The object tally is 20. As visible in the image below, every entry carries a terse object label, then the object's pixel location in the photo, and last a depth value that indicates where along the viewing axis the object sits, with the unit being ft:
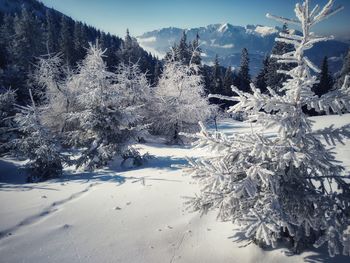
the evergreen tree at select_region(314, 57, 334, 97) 149.76
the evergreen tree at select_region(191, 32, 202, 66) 106.79
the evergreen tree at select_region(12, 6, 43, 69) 140.77
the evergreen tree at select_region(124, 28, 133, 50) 191.01
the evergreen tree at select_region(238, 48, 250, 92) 174.50
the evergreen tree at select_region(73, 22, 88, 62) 169.59
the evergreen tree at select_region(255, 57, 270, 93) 170.30
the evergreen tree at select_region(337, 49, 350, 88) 141.43
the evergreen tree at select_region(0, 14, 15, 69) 138.92
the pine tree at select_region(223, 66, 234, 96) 171.80
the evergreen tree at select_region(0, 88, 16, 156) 54.98
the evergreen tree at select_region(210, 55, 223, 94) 173.08
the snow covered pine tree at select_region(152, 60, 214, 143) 79.41
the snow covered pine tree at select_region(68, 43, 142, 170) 42.47
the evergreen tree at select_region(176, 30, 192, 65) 130.11
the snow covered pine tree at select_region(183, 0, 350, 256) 12.66
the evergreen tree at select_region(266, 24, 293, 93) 123.13
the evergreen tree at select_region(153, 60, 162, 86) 187.21
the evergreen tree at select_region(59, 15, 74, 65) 164.14
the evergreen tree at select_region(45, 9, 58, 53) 172.24
